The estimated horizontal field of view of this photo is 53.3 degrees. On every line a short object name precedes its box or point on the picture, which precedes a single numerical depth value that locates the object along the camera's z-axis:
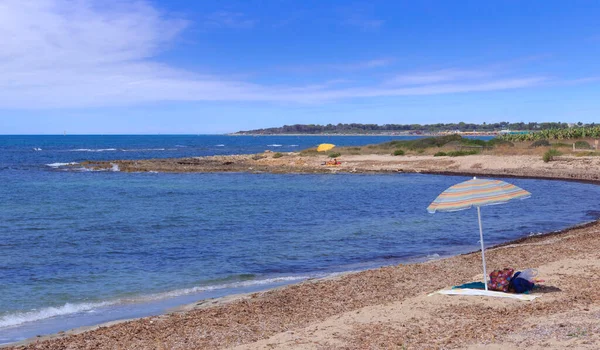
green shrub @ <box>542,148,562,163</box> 51.03
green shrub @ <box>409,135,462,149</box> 73.78
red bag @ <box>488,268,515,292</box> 11.27
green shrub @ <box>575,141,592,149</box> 59.38
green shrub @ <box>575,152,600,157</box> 51.56
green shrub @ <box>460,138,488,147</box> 69.77
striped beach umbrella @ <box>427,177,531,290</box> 10.81
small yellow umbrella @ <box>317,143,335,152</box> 70.12
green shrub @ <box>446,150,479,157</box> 61.06
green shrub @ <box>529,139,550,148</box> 65.97
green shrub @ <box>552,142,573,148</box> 61.30
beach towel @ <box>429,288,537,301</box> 10.80
